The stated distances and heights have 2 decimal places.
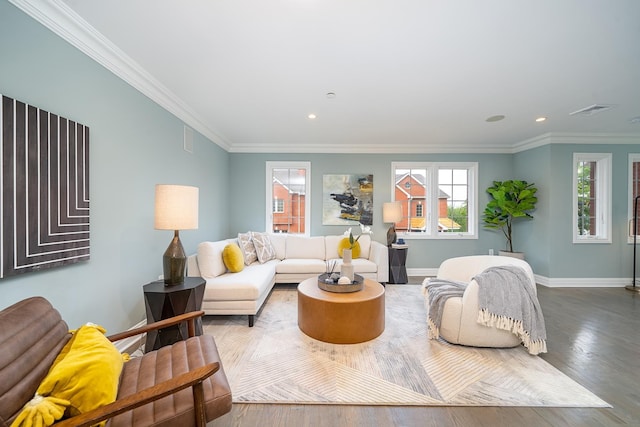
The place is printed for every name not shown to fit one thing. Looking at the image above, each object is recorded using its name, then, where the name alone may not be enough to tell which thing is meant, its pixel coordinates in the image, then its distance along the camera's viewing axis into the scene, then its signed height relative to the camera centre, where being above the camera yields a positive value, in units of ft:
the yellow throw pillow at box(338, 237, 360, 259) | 14.11 -1.91
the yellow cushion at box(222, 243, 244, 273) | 10.47 -1.90
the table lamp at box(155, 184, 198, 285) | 6.81 -0.13
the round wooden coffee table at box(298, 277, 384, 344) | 7.81 -3.26
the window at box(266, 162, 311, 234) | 16.80 +0.78
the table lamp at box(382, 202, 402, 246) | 14.88 -0.05
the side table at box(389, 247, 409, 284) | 14.29 -2.94
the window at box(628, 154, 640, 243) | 13.99 +1.76
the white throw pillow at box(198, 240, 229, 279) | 9.71 -1.88
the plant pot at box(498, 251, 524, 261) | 14.61 -2.35
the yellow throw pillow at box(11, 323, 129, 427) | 2.98 -2.28
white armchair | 7.50 -3.42
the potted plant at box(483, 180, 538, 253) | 14.70 +0.57
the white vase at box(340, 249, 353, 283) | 9.19 -1.95
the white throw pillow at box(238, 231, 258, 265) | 12.68 -1.84
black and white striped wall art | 4.64 +0.46
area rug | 5.62 -4.08
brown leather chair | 3.09 -2.37
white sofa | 9.05 -2.59
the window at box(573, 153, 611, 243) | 14.08 +0.92
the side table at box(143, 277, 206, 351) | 6.67 -2.58
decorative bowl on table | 8.67 -2.52
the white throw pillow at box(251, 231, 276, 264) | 13.24 -1.85
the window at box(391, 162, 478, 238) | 16.58 +1.02
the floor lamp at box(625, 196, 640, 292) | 13.08 -1.80
